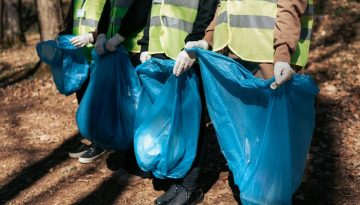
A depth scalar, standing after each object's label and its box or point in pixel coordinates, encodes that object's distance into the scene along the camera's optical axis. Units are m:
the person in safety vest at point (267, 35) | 2.90
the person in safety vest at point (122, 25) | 3.85
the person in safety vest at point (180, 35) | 3.40
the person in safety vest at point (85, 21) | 4.15
